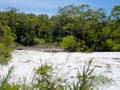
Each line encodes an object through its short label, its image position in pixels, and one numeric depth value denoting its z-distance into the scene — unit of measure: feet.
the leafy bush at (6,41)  24.98
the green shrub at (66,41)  35.81
